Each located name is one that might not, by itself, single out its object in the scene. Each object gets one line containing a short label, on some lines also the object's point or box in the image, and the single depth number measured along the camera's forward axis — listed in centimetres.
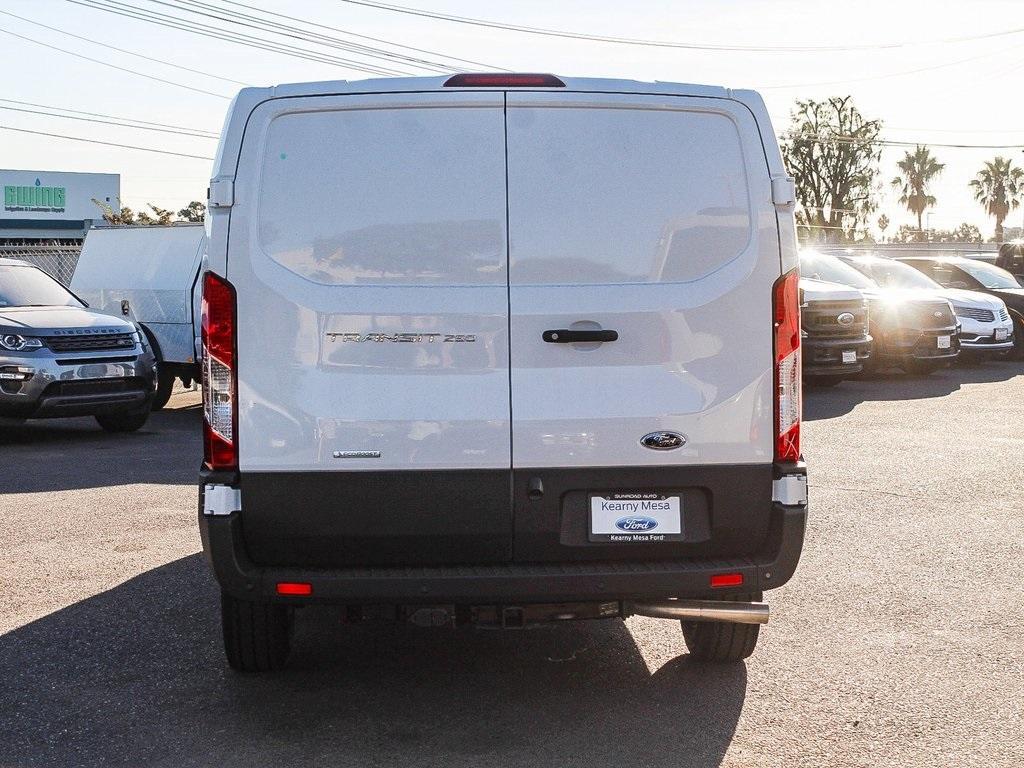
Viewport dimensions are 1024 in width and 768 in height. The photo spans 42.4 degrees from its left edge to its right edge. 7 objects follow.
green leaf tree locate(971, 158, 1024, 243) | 8800
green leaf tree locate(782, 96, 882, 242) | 7869
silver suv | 1247
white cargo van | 439
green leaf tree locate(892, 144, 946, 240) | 8669
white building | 7525
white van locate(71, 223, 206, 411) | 1538
